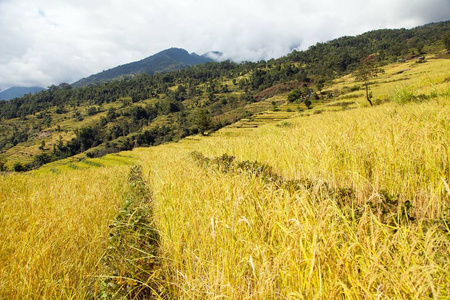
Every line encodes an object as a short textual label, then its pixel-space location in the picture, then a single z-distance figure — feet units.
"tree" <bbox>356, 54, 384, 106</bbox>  79.21
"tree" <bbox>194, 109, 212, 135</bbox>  153.07
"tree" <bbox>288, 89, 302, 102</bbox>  220.43
